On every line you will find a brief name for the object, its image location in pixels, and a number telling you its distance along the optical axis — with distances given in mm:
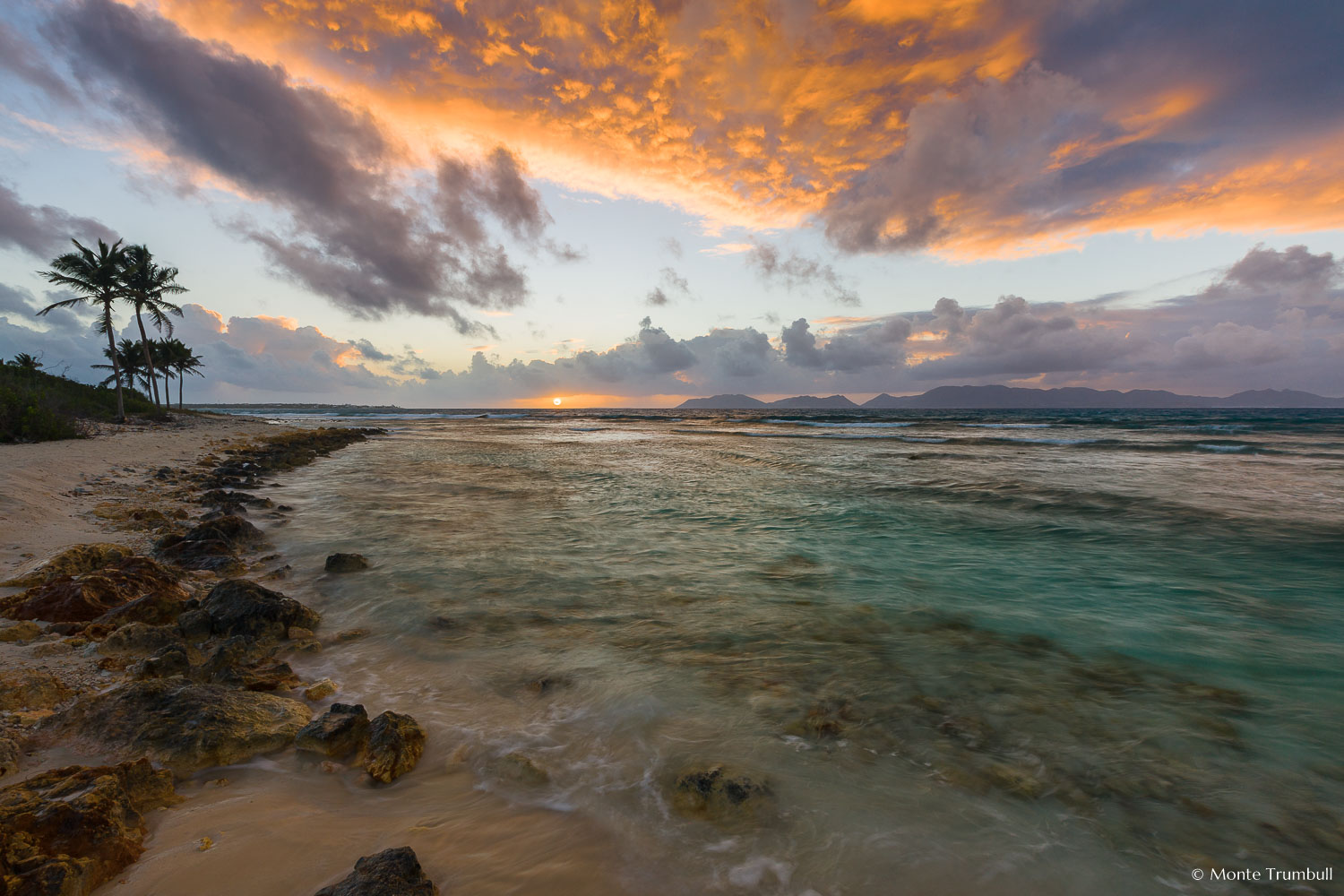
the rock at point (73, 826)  2395
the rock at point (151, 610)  5707
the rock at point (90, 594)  5516
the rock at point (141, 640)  5086
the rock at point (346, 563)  8523
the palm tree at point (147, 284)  38062
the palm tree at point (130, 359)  55938
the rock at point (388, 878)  2555
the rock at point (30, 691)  3971
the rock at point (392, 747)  3786
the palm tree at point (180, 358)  59312
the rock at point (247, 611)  5672
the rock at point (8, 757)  3314
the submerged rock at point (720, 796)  3557
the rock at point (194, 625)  5527
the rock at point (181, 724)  3691
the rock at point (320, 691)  4785
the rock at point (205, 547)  8133
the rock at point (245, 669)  4738
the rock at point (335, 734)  3922
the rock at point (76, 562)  6207
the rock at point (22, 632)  4898
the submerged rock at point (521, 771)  3885
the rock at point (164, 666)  4633
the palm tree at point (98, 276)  32406
